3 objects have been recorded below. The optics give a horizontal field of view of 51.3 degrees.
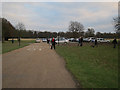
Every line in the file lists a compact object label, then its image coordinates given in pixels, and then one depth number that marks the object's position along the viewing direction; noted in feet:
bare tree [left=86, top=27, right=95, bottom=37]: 260.99
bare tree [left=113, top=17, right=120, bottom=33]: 92.58
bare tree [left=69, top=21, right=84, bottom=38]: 211.00
